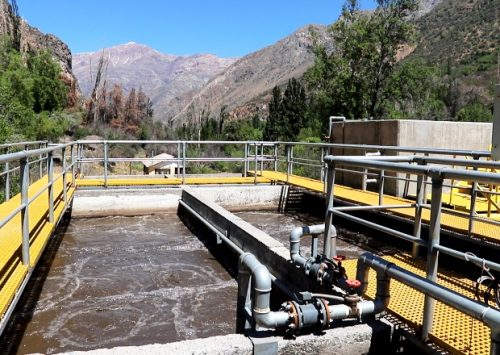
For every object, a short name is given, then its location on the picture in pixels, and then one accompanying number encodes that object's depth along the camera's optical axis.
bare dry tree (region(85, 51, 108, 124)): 43.16
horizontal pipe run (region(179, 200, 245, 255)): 6.43
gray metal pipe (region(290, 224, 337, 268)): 3.95
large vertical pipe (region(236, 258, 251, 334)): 3.01
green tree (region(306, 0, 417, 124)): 25.98
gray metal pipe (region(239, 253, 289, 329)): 2.73
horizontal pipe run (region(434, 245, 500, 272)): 2.43
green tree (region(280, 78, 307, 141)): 41.78
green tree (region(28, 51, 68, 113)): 27.70
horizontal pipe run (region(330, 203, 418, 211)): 4.24
